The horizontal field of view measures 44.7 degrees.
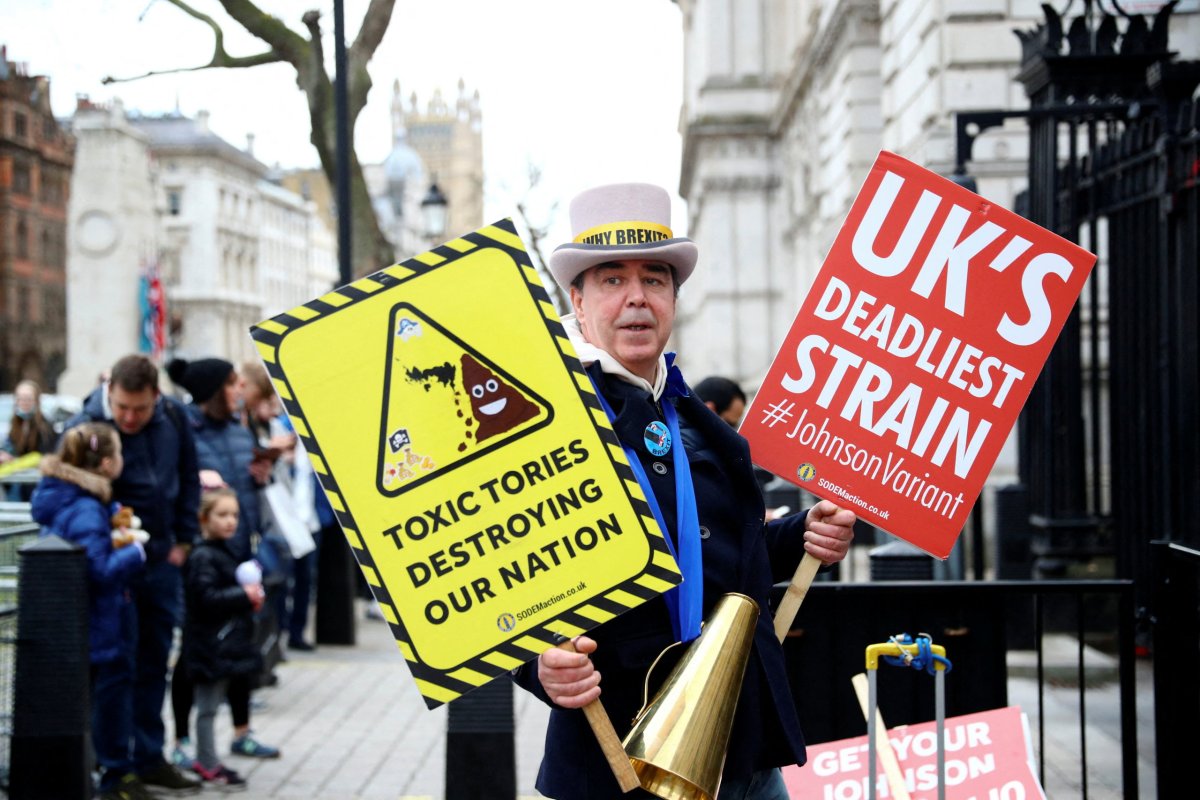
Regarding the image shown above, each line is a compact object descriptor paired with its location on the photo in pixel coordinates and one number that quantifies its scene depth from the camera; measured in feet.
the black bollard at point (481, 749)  18.58
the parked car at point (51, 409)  102.21
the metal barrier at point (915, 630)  13.97
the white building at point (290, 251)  391.86
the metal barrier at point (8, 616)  20.45
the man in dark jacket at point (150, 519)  22.29
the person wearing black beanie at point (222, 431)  27.63
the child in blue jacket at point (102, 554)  21.06
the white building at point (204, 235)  339.57
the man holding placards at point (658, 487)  10.05
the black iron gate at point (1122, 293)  24.97
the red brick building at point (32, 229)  263.76
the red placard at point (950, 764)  13.34
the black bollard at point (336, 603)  36.52
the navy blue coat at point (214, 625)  22.93
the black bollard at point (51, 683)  18.98
